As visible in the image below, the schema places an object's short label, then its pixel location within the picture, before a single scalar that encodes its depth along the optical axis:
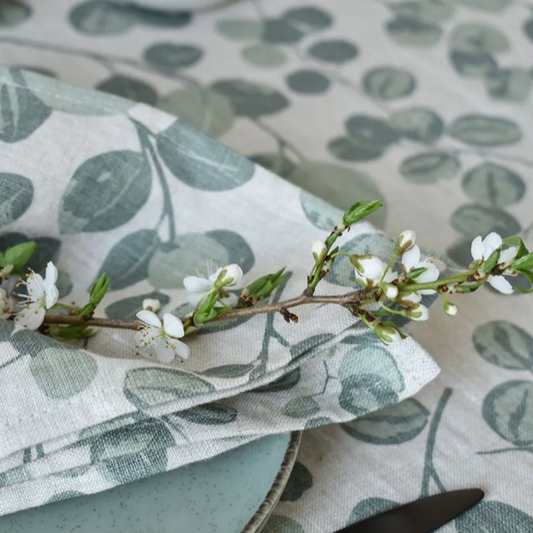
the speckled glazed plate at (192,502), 0.28
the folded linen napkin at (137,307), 0.28
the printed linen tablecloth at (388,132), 0.35
